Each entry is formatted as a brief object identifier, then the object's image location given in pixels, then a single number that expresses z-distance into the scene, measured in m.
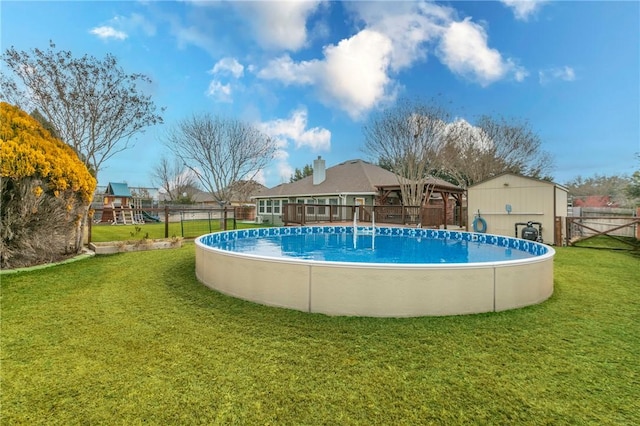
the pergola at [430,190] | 18.98
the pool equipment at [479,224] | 13.85
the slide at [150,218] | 27.29
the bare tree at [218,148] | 21.64
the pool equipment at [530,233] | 11.40
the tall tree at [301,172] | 43.02
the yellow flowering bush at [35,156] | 5.94
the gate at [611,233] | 10.89
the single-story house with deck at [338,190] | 20.30
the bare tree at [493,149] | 23.23
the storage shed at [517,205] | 12.05
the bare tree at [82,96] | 10.16
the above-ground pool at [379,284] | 4.09
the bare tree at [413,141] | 18.55
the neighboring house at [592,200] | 28.81
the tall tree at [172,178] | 41.06
